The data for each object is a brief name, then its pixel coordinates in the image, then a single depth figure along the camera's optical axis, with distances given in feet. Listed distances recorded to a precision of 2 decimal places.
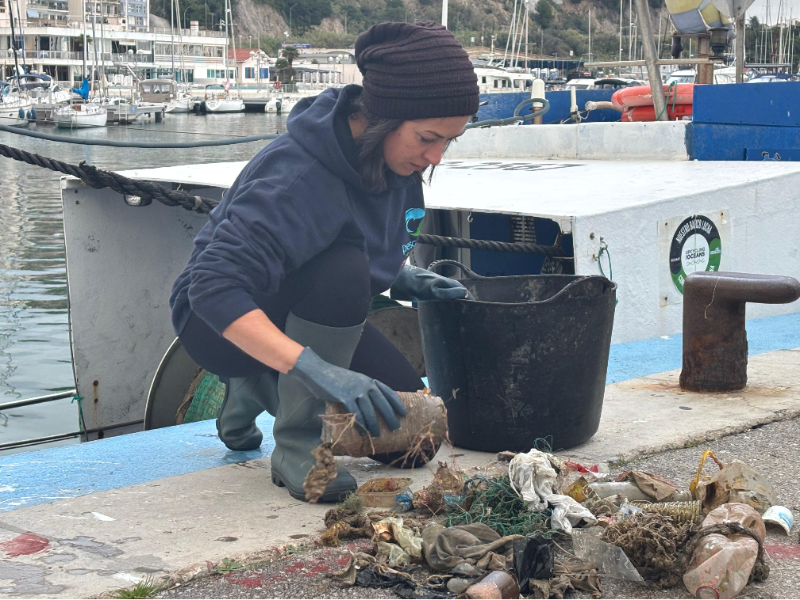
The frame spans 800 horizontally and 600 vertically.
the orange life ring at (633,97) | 31.78
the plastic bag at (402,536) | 7.38
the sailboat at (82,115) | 164.35
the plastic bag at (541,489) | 7.95
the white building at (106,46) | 270.67
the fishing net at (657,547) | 7.15
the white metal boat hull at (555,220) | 16.25
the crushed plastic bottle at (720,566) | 6.77
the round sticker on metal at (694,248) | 17.20
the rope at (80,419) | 20.53
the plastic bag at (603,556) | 7.16
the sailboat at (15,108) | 160.66
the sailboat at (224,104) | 221.46
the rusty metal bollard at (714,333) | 12.73
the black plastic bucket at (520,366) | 9.91
